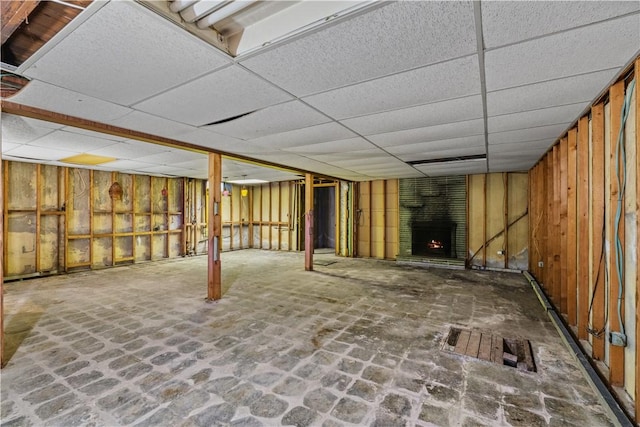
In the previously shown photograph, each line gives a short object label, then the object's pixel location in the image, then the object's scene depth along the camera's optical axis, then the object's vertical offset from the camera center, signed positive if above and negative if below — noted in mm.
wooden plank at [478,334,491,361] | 2628 -1348
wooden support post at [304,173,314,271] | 6641 -305
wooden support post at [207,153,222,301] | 4219 -381
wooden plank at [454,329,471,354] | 2754 -1349
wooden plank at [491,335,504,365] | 2598 -1348
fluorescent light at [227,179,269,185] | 9030 +1084
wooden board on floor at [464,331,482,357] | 2693 -1348
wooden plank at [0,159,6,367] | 2342 -819
